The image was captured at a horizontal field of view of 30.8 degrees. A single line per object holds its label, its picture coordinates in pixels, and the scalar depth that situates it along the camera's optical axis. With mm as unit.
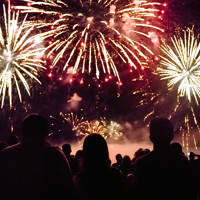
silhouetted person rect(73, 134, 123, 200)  3439
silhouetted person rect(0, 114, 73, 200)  3607
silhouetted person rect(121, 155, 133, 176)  6319
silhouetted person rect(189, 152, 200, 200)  5125
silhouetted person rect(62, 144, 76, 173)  6098
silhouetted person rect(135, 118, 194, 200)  3598
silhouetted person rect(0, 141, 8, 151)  5254
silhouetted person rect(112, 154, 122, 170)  7437
